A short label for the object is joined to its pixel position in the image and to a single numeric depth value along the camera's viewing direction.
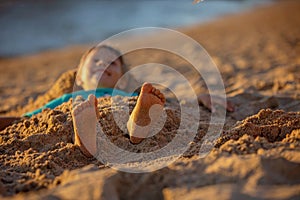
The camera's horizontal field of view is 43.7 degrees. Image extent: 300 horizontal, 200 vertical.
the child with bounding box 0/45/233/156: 2.18
